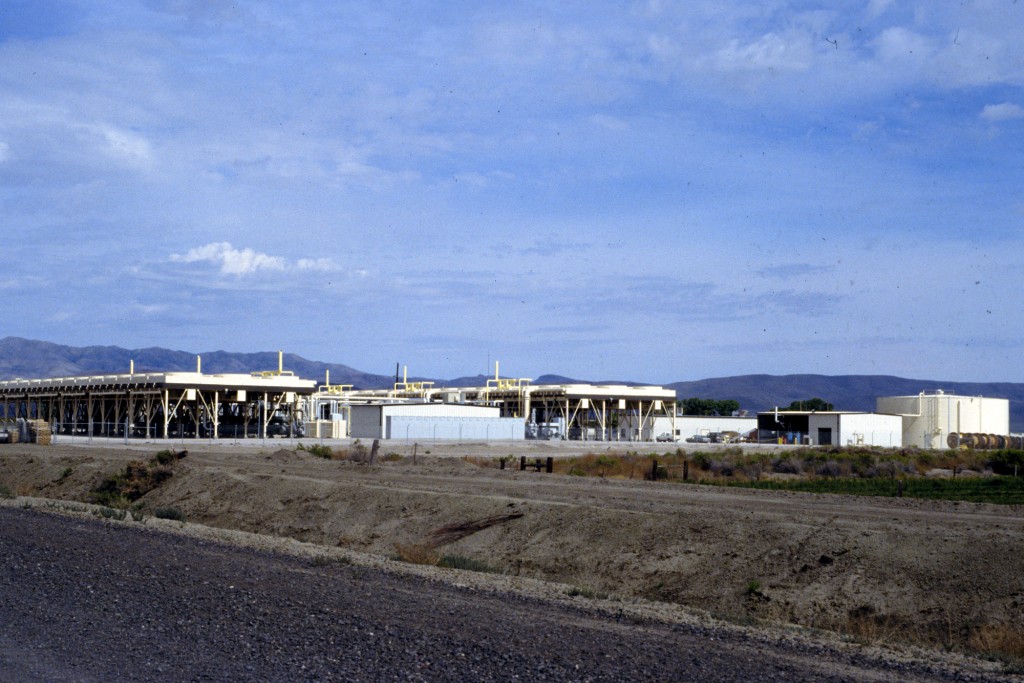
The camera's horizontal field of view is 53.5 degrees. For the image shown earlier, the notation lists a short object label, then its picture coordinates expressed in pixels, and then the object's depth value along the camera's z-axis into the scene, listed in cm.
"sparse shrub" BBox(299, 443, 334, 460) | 4865
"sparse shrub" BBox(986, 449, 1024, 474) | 5396
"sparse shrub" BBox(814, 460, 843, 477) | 4886
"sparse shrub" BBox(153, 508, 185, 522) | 2555
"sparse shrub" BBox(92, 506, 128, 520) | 2178
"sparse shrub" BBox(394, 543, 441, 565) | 1949
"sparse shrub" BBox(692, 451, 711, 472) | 4924
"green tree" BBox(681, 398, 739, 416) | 19376
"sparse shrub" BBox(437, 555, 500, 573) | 1869
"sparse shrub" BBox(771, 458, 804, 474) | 5019
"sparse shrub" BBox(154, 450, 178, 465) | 3431
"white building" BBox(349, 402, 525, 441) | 7556
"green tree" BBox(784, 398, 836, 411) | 15988
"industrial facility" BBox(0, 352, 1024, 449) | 7319
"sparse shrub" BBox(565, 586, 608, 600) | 1453
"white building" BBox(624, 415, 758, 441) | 10482
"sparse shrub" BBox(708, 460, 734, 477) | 4653
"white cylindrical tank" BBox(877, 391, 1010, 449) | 9406
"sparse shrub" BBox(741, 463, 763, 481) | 4588
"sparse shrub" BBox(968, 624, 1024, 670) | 1250
